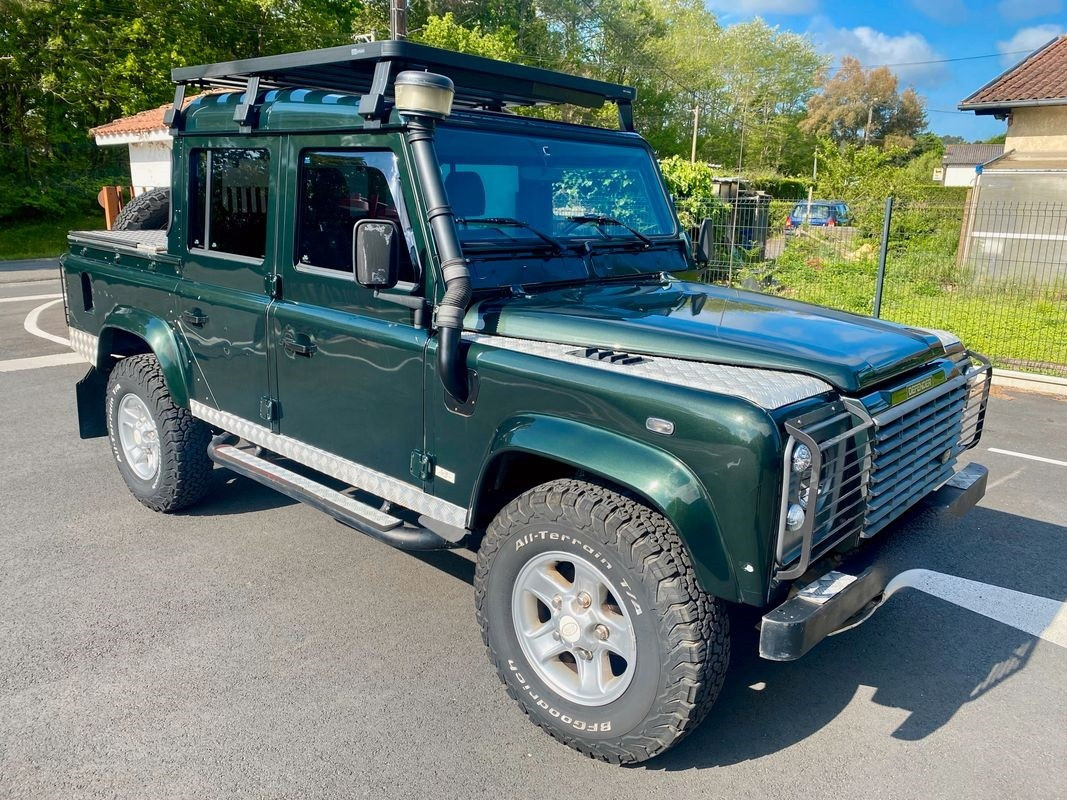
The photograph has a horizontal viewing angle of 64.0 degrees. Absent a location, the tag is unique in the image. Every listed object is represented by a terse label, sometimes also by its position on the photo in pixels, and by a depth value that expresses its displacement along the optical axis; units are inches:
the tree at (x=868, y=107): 2908.5
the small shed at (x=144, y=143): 748.0
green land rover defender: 105.4
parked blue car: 491.5
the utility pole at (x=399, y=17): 542.3
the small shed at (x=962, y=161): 1205.0
